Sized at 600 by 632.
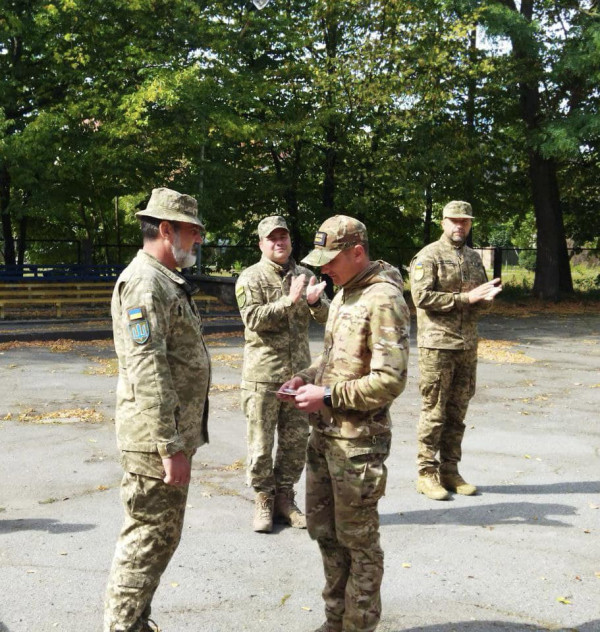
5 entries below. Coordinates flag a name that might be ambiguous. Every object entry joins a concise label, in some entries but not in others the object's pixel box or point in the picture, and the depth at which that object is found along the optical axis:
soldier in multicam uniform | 3.36
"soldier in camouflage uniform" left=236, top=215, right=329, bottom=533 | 5.20
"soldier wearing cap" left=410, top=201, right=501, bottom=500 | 5.86
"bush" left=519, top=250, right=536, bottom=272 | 36.49
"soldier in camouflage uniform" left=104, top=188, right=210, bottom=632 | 3.22
